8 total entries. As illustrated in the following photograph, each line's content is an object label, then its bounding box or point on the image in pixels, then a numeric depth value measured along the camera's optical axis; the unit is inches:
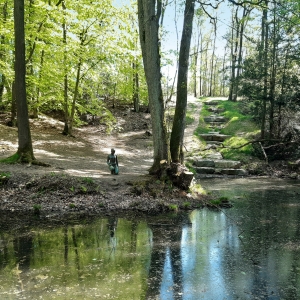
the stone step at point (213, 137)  854.1
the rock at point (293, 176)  578.1
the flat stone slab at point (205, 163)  663.1
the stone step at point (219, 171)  626.2
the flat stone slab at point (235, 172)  624.8
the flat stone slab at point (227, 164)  646.5
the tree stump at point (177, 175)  401.7
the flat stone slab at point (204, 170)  638.5
